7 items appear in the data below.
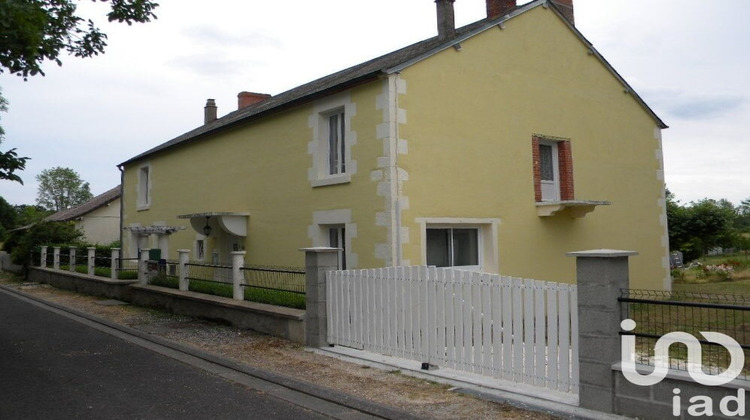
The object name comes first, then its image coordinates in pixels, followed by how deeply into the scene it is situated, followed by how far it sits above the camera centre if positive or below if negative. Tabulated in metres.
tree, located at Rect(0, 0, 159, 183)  7.20 +2.97
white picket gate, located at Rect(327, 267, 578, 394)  5.96 -0.88
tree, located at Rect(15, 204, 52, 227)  32.81 +2.87
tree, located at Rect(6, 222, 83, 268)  24.55 +0.62
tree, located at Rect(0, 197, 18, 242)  47.57 +3.16
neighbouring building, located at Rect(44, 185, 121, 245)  34.97 +2.01
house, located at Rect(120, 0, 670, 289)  10.45 +1.76
